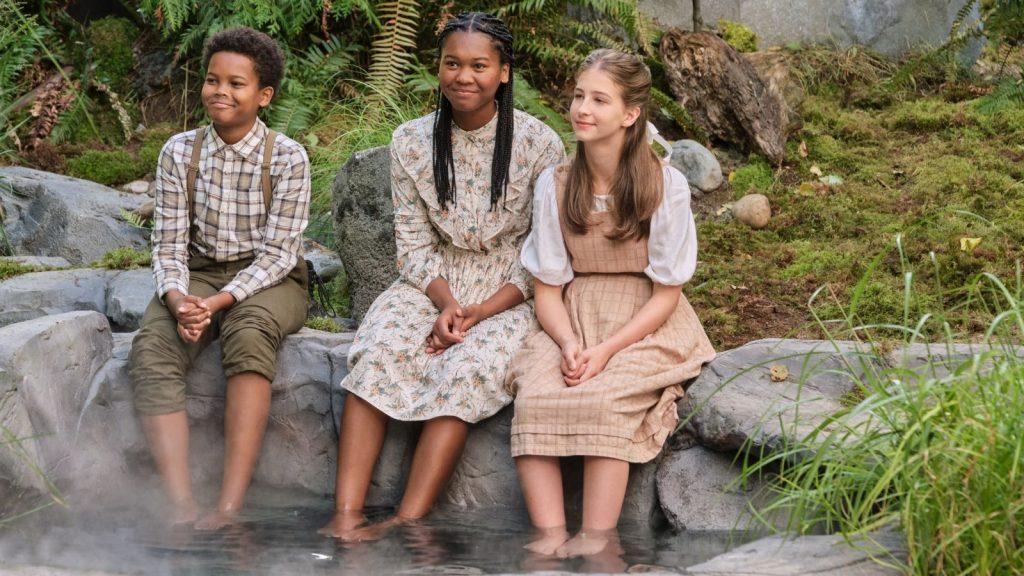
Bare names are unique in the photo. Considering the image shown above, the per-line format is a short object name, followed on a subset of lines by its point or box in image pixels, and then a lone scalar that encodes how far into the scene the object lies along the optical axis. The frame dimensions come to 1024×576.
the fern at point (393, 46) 6.91
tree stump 6.61
